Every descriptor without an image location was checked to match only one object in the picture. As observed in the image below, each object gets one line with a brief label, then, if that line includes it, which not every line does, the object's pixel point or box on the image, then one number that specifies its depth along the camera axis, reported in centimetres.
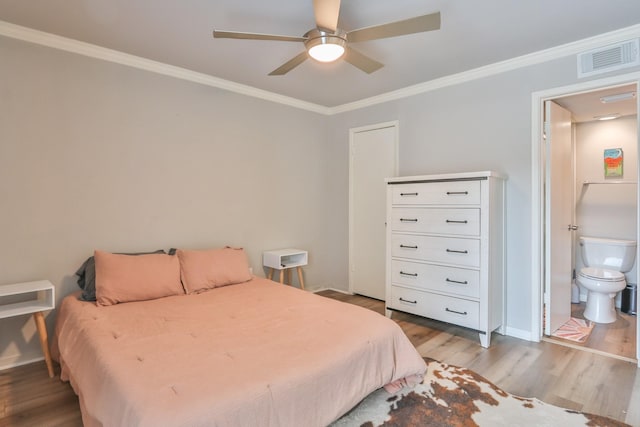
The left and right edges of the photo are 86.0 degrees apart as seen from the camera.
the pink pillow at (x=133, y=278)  244
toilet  327
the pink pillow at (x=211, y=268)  283
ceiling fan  176
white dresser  279
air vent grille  245
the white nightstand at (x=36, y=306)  222
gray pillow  248
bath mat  298
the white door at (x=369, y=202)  402
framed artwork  387
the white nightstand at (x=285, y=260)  375
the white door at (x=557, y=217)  297
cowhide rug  183
